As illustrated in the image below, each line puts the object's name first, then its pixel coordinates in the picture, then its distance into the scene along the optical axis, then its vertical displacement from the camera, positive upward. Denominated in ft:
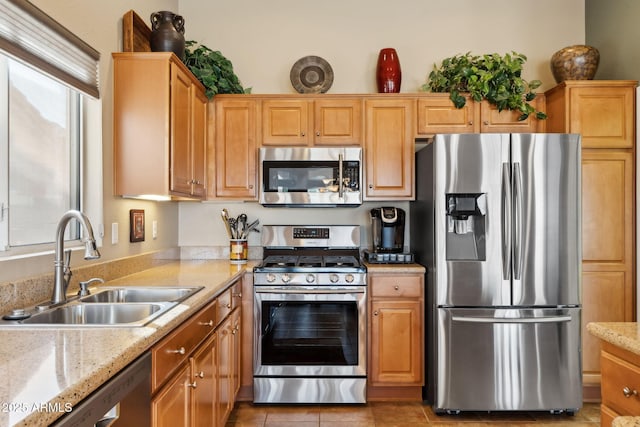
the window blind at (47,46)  4.88 +2.25
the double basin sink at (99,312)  4.63 -1.20
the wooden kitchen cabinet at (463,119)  9.77 +2.21
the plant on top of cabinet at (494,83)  9.38 +2.97
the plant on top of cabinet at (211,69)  9.34 +3.31
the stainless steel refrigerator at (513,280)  8.25 -1.35
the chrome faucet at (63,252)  4.78 -0.46
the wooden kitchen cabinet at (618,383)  3.81 -1.63
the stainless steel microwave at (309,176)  9.66 +0.87
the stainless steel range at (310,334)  8.78 -2.57
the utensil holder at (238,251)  9.86 -0.89
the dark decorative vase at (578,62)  9.35 +3.40
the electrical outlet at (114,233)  7.33 -0.34
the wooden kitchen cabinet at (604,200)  8.95 +0.27
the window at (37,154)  5.36 +0.86
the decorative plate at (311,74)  10.47 +3.53
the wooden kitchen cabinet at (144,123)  7.20 +1.59
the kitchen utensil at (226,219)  10.28 -0.15
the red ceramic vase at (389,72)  10.12 +3.44
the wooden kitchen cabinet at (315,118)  9.87 +2.26
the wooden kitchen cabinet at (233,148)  9.89 +1.56
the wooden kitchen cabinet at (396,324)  8.92 -2.38
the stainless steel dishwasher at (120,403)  2.88 -1.47
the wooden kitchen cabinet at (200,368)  4.42 -2.04
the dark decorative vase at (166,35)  7.77 +3.38
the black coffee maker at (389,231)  9.91 -0.43
